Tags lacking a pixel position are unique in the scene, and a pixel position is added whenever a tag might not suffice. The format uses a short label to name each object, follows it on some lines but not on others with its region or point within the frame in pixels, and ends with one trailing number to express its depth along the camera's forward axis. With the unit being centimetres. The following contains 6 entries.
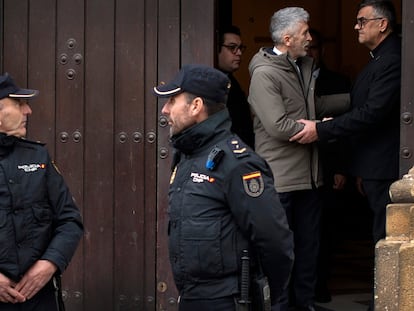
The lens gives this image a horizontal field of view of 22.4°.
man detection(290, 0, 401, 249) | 639
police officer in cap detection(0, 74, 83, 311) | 466
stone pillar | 518
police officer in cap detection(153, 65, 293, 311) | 427
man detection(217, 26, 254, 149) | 740
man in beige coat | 661
